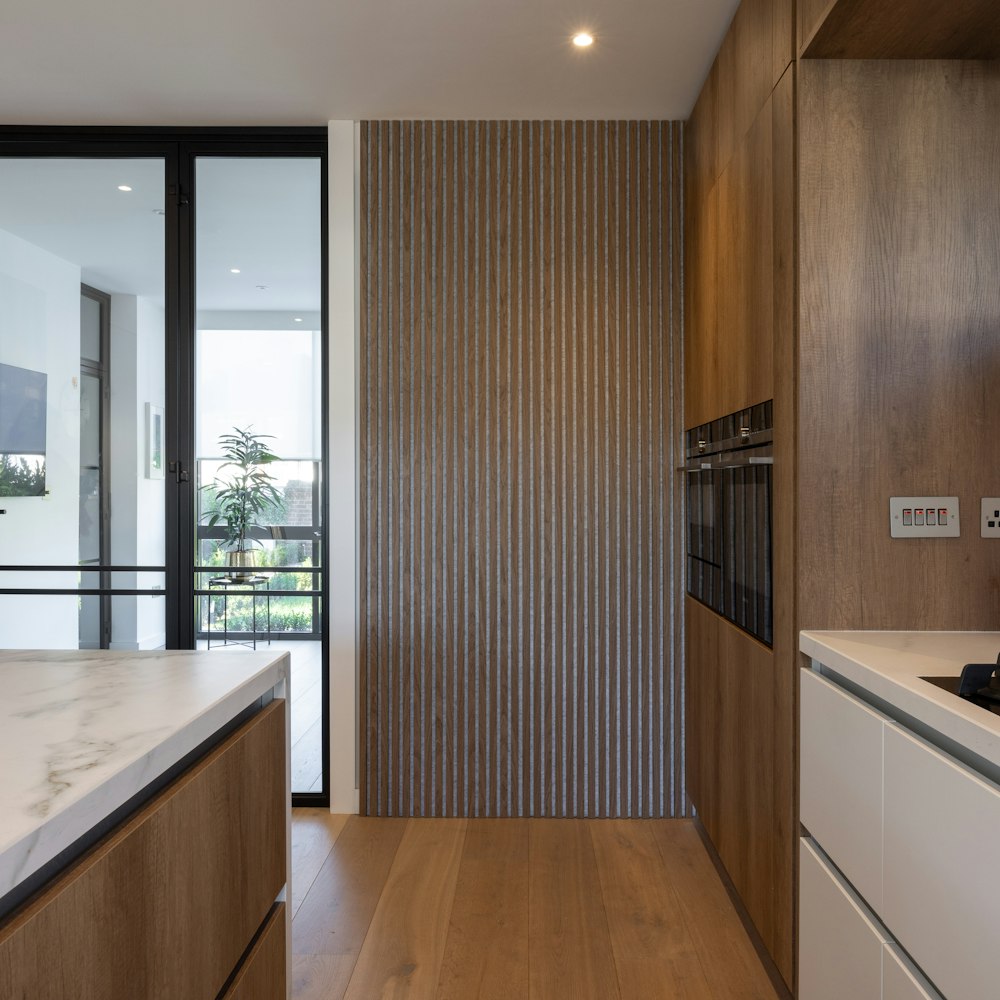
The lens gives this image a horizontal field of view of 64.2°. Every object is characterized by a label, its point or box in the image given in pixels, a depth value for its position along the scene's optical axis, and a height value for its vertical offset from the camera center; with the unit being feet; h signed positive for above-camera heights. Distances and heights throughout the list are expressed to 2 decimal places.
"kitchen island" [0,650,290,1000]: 2.51 -1.22
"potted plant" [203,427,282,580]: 10.14 +0.12
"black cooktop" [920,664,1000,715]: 3.79 -0.95
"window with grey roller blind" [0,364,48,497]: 9.90 +1.00
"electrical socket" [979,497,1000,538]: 5.85 -0.08
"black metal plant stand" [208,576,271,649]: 10.16 -1.03
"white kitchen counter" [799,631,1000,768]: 3.58 -0.95
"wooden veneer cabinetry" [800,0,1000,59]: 5.18 +3.26
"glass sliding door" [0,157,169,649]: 9.95 +1.61
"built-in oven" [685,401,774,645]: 6.64 -0.08
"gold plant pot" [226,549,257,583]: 10.15 -0.69
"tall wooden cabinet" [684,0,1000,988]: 5.85 +1.29
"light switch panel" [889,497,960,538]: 5.85 -0.07
